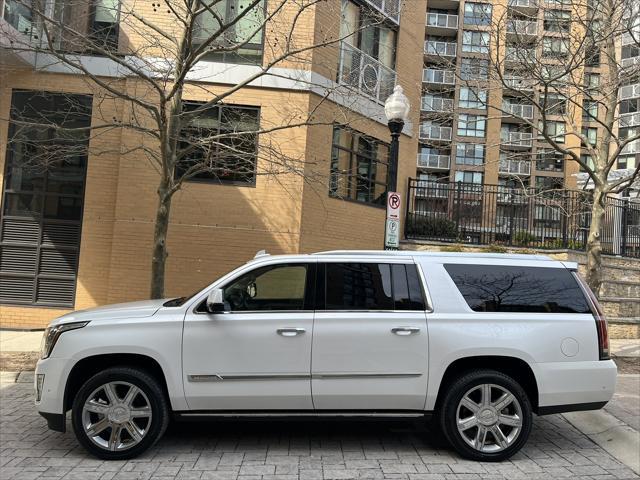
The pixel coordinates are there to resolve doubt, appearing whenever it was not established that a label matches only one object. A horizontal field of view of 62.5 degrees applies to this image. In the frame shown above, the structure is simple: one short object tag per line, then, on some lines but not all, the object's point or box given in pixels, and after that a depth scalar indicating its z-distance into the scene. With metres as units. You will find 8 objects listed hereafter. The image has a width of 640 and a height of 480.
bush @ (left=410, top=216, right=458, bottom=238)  14.49
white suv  4.46
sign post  7.24
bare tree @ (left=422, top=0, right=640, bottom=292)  8.48
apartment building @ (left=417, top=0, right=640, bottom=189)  8.97
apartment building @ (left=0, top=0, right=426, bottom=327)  10.45
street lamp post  7.25
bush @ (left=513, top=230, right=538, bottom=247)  14.20
